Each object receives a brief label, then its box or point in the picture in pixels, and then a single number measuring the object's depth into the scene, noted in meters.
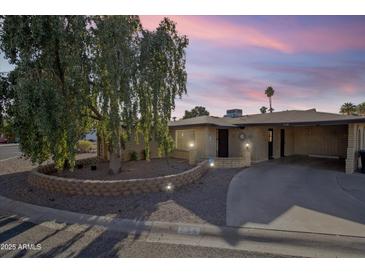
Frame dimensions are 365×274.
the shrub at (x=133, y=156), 13.45
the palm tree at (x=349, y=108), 35.82
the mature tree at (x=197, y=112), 41.72
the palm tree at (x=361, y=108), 37.81
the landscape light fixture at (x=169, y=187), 7.54
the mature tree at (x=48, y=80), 6.17
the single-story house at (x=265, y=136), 12.87
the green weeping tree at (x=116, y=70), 6.93
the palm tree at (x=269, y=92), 35.28
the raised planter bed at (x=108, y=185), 7.01
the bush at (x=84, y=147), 20.20
